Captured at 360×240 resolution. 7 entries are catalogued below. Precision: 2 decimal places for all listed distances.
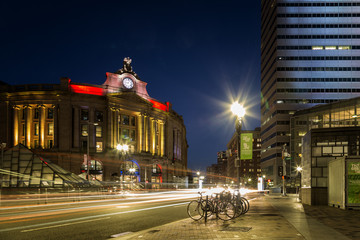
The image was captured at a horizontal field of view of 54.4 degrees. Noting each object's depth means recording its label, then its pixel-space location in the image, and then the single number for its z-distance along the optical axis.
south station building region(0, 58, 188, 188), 74.00
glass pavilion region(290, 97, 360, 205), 24.59
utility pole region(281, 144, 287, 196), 44.06
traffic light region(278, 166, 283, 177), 43.12
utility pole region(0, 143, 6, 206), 39.53
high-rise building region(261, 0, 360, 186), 103.25
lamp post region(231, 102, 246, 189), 19.08
